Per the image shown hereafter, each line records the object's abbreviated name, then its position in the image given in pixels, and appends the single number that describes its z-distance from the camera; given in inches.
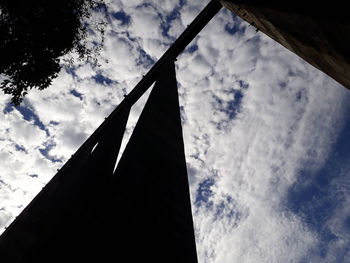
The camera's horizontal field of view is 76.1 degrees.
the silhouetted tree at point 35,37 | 302.2
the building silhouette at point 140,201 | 159.0
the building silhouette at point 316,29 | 91.9
